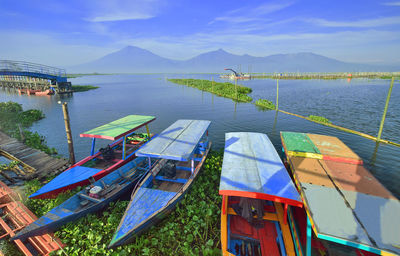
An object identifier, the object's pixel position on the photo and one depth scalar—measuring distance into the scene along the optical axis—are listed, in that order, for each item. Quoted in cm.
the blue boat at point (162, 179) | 646
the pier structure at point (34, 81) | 4409
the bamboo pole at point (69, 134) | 1170
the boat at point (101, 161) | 844
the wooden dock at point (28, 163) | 1046
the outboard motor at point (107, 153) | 1077
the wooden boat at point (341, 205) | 404
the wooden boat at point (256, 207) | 553
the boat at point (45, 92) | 4684
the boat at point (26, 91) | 4828
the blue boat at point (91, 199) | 635
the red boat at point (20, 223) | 638
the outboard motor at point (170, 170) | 943
